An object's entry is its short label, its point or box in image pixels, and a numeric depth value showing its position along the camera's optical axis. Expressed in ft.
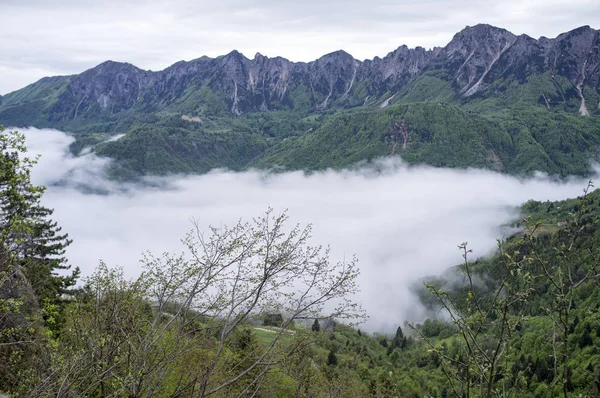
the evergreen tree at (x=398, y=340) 553.72
